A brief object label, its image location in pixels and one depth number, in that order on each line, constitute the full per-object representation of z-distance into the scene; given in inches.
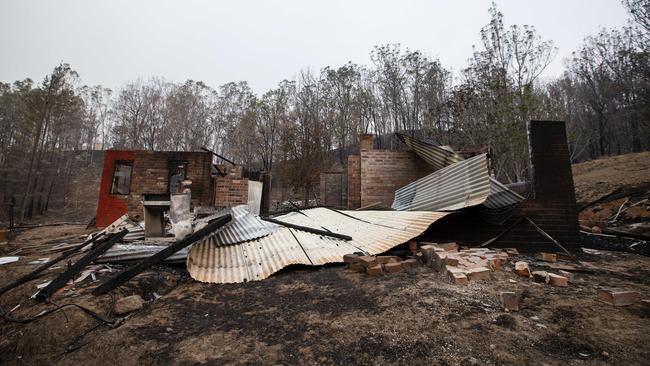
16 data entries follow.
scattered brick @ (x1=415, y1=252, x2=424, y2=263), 136.6
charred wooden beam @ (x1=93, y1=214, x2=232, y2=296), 103.0
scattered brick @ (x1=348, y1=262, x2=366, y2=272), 125.0
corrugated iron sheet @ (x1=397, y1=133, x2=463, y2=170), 218.9
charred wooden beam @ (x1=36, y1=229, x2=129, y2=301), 103.0
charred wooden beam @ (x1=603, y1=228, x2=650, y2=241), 191.2
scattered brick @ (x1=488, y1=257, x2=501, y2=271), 119.4
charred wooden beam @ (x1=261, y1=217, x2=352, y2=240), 154.6
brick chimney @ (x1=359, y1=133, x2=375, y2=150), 332.1
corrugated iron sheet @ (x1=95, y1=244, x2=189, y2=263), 138.0
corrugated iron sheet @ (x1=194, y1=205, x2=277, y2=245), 144.5
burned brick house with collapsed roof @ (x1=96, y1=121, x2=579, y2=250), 161.3
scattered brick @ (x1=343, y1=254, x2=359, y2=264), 126.6
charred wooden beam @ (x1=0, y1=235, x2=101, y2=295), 115.3
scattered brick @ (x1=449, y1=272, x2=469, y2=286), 103.7
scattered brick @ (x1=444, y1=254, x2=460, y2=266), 116.0
